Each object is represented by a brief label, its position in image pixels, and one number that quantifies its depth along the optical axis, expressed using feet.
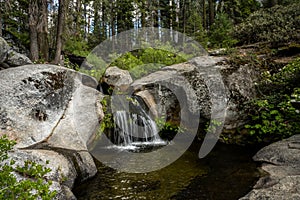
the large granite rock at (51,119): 15.39
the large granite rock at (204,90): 26.55
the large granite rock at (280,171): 12.96
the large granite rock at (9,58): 25.97
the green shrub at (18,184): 9.60
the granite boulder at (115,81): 31.19
